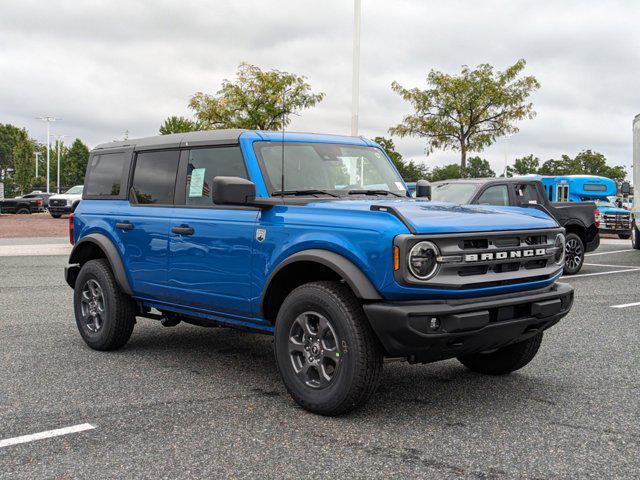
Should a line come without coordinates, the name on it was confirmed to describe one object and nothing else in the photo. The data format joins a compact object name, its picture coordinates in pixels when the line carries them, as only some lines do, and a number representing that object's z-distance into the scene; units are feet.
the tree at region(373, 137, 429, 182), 235.40
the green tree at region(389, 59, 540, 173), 101.04
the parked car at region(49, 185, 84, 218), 113.75
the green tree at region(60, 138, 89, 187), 333.01
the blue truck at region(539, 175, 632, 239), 85.59
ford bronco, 13.38
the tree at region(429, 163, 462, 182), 400.61
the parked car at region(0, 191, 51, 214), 136.33
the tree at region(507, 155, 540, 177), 355.77
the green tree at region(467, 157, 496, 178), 518.91
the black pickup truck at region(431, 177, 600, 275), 37.37
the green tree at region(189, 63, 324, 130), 94.63
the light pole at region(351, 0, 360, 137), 61.98
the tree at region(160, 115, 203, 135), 133.78
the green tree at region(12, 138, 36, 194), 284.00
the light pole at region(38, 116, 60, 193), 282.83
